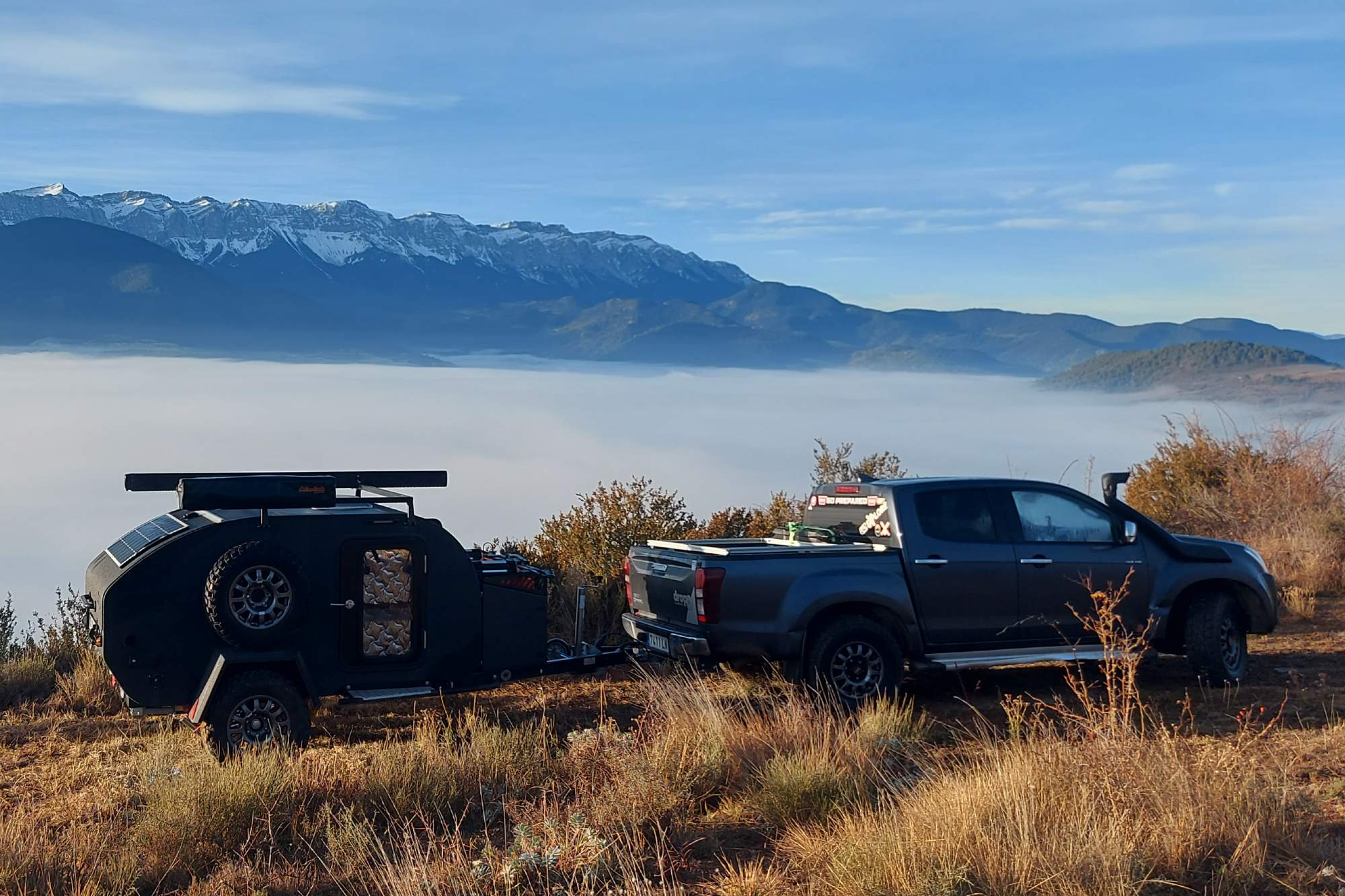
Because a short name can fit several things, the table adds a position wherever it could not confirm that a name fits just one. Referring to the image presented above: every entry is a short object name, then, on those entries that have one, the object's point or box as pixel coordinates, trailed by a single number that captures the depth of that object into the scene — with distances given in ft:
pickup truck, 28.63
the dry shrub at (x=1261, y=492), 54.65
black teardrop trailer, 25.23
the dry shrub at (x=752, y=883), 17.13
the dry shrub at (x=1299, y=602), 45.60
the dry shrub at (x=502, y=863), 16.31
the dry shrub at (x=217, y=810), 19.36
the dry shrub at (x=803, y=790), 20.81
